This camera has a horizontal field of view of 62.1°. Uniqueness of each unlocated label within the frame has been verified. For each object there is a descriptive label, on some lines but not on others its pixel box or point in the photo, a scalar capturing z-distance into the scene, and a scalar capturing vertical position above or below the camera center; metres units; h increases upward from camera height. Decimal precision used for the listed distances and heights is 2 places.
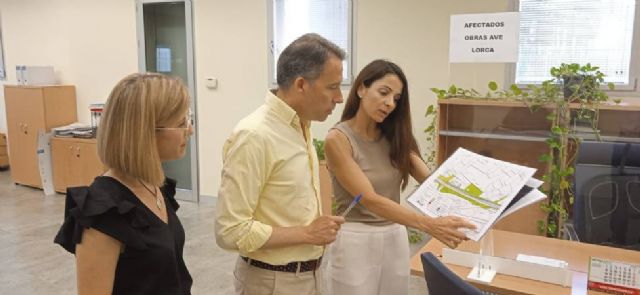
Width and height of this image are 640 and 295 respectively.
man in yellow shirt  1.41 -0.29
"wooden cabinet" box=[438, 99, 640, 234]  3.38 -0.35
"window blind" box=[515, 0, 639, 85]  3.66 +0.30
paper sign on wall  2.77 +0.22
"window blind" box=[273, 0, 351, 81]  4.64 +0.53
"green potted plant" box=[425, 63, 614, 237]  3.30 -0.25
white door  5.48 +0.34
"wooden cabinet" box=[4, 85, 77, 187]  6.06 -0.44
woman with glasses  1.18 -0.28
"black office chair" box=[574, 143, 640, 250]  2.63 -0.61
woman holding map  1.94 -0.37
